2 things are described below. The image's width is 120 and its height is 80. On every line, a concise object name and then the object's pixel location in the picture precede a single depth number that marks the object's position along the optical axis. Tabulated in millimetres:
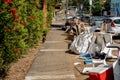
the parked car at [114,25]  23141
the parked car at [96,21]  33859
